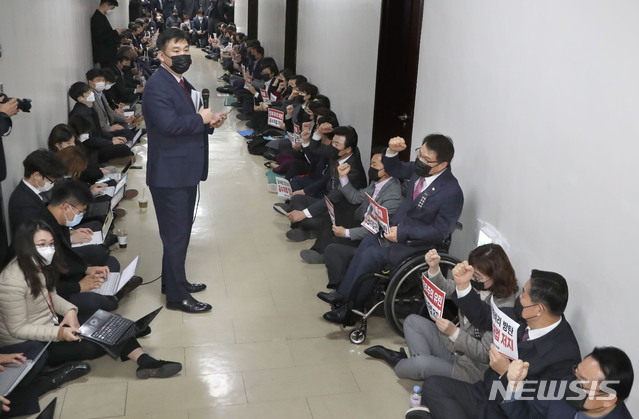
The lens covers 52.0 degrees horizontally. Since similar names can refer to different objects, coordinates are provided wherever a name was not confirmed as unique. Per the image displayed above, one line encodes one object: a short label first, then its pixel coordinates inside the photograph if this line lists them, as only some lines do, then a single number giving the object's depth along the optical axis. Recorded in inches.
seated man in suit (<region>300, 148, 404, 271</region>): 182.9
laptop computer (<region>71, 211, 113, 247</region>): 181.8
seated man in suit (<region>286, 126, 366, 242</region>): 202.2
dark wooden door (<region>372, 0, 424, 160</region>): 222.6
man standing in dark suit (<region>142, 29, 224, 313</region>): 156.2
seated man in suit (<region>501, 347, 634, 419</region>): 98.2
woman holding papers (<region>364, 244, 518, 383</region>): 132.6
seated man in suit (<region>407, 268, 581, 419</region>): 115.7
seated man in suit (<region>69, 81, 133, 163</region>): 259.3
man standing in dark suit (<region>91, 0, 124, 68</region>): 365.4
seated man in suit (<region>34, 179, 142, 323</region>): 155.5
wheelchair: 151.6
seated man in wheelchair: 157.6
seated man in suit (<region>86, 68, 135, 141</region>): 289.9
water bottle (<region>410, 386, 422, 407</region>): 134.0
